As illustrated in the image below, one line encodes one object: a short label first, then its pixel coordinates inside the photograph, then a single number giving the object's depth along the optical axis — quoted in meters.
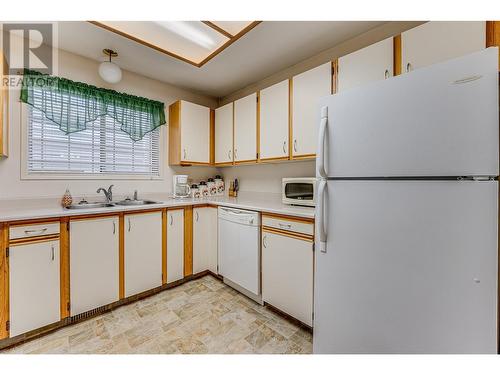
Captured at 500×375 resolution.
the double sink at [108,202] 2.12
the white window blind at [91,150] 2.05
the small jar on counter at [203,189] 3.02
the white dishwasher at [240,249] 2.05
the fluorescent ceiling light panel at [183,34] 1.77
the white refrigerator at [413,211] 0.87
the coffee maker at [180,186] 2.85
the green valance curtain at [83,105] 2.01
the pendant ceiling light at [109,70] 2.17
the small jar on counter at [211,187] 3.15
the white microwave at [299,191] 1.93
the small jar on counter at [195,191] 2.95
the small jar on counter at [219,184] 3.25
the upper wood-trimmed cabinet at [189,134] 2.76
